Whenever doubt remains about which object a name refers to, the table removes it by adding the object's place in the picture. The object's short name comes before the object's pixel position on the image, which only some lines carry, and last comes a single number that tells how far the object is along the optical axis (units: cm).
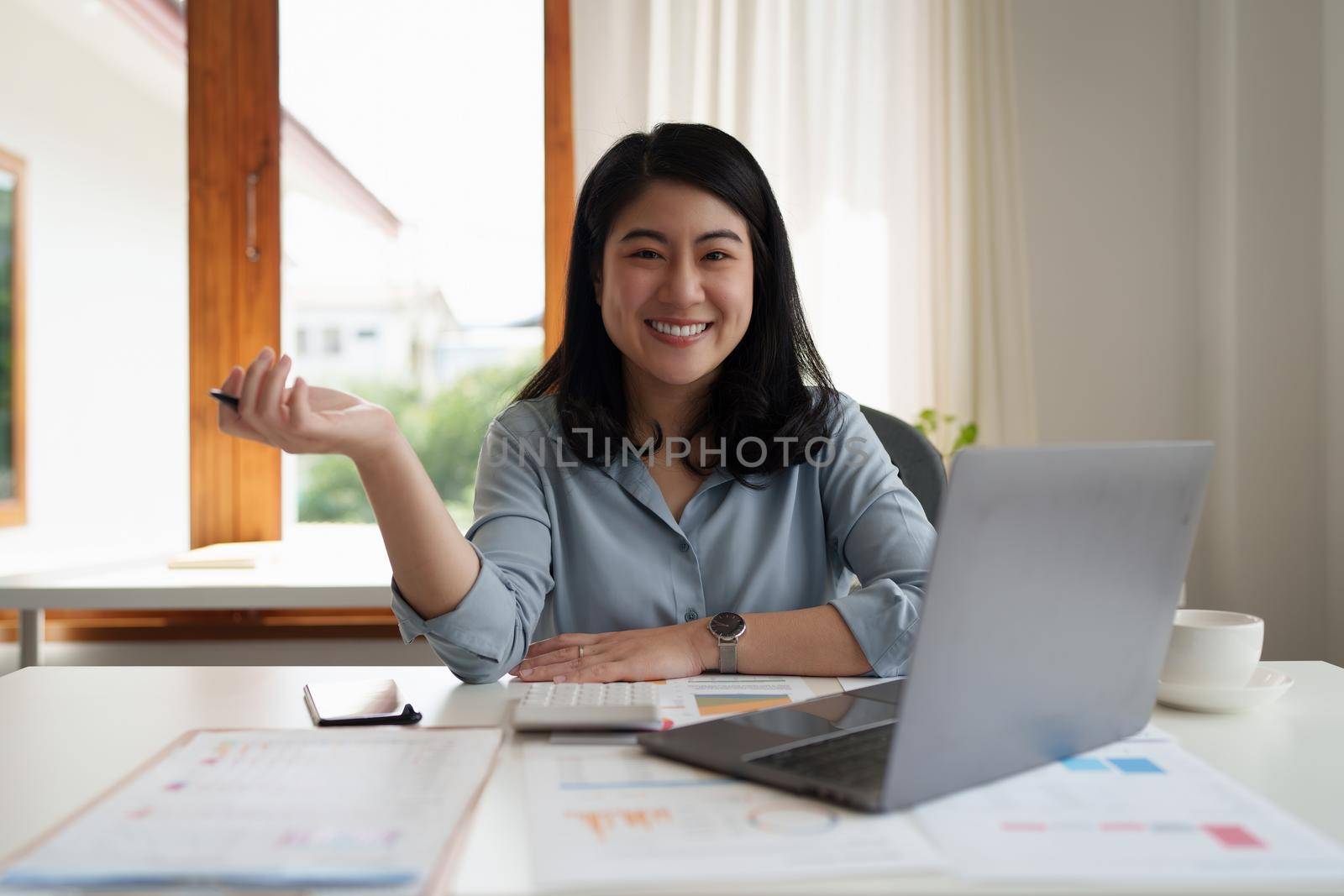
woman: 131
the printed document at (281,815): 55
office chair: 156
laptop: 63
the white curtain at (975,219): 260
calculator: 81
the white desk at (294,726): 63
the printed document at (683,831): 58
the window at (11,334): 337
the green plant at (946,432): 244
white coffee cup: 93
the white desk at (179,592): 214
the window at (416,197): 272
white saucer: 91
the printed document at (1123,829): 58
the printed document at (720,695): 90
